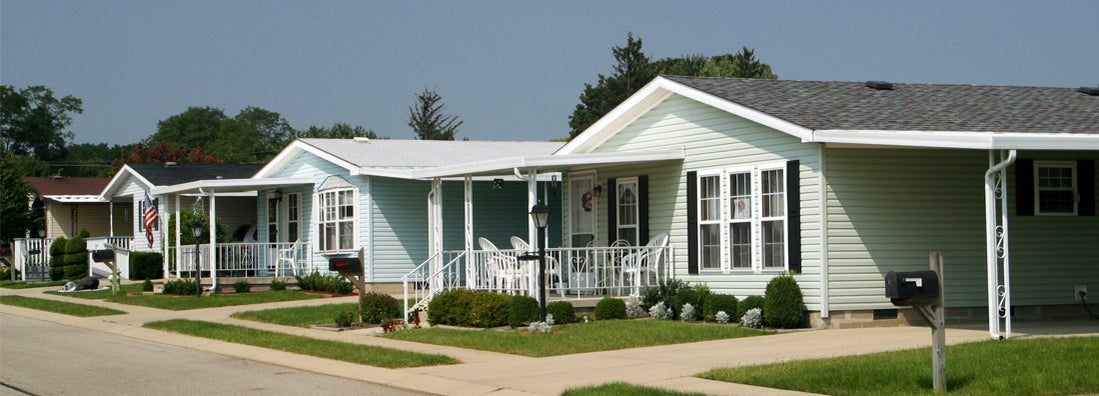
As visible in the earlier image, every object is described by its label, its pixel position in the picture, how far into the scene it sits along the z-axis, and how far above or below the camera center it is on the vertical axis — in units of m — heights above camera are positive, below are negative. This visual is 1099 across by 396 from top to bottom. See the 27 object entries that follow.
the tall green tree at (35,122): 93.00 +7.94
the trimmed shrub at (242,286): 28.97 -1.50
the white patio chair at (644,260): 20.16 -0.73
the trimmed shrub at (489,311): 18.92 -1.42
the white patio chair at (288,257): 30.14 -0.88
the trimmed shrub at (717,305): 18.48 -1.36
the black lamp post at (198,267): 26.98 -0.96
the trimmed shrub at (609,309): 19.42 -1.45
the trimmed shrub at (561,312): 18.89 -1.45
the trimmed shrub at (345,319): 20.25 -1.61
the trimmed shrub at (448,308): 19.41 -1.41
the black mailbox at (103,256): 30.97 -0.79
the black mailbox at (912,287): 10.64 -0.65
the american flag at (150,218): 35.41 +0.16
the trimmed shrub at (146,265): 35.50 -1.19
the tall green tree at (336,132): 85.45 +6.24
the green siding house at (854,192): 17.50 +0.30
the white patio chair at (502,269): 20.20 -0.83
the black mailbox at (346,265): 20.08 -0.73
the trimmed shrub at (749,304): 17.98 -1.31
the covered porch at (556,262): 19.83 -0.74
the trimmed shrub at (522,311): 18.53 -1.40
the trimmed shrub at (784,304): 17.34 -1.27
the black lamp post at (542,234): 17.50 -0.24
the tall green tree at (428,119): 71.19 +5.76
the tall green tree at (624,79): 64.31 +7.17
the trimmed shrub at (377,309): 20.34 -1.46
